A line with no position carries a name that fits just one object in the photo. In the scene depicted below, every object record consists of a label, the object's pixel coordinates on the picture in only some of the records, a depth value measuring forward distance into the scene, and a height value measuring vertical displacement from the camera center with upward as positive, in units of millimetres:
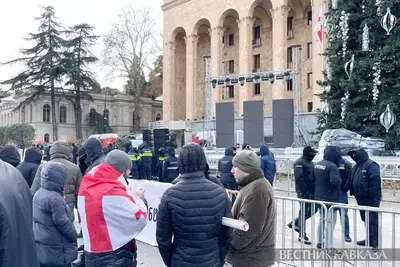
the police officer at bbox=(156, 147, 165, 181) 13734 -1244
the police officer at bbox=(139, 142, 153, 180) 14211 -1379
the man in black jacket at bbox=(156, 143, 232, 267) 3316 -776
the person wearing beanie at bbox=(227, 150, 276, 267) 3725 -871
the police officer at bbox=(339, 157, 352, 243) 7629 -1049
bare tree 48938 +10083
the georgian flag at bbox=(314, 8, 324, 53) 23828 +5960
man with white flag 3381 -774
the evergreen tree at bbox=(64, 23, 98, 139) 46938 +8501
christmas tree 14977 +2359
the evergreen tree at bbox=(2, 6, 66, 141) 46031 +8330
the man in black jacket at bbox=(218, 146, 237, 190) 10555 -1214
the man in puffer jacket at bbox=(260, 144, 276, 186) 10531 -971
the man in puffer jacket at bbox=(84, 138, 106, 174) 5691 -352
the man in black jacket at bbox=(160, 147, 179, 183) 11305 -1191
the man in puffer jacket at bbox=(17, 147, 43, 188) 6461 -590
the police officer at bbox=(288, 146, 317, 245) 7609 -929
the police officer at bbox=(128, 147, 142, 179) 13789 -1293
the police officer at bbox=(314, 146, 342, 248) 6801 -914
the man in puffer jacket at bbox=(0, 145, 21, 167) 5831 -383
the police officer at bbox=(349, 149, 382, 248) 6734 -980
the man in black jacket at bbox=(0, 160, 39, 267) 1678 -421
